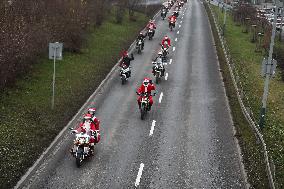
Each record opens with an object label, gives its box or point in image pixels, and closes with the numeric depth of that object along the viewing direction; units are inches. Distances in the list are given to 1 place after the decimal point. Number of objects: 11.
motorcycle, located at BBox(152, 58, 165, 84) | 1160.2
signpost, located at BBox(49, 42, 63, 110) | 818.2
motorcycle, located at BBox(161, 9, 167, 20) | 2577.8
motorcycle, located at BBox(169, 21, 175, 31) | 2148.1
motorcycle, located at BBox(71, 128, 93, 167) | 628.7
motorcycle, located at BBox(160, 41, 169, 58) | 1450.4
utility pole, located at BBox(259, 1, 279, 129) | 806.8
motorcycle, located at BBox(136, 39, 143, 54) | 1550.3
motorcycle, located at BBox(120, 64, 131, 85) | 1135.0
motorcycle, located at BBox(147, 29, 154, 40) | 1847.9
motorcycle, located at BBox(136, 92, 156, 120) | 859.1
